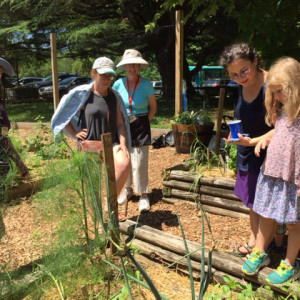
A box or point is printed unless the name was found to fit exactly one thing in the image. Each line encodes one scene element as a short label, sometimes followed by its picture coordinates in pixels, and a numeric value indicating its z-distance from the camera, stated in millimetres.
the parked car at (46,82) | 22359
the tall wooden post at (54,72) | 6723
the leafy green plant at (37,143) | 5353
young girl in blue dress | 1928
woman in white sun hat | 3443
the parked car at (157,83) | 26667
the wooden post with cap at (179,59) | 5547
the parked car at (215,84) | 17422
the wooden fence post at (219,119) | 4395
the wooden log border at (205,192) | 3410
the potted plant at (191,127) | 5301
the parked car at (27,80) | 26464
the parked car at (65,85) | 20184
